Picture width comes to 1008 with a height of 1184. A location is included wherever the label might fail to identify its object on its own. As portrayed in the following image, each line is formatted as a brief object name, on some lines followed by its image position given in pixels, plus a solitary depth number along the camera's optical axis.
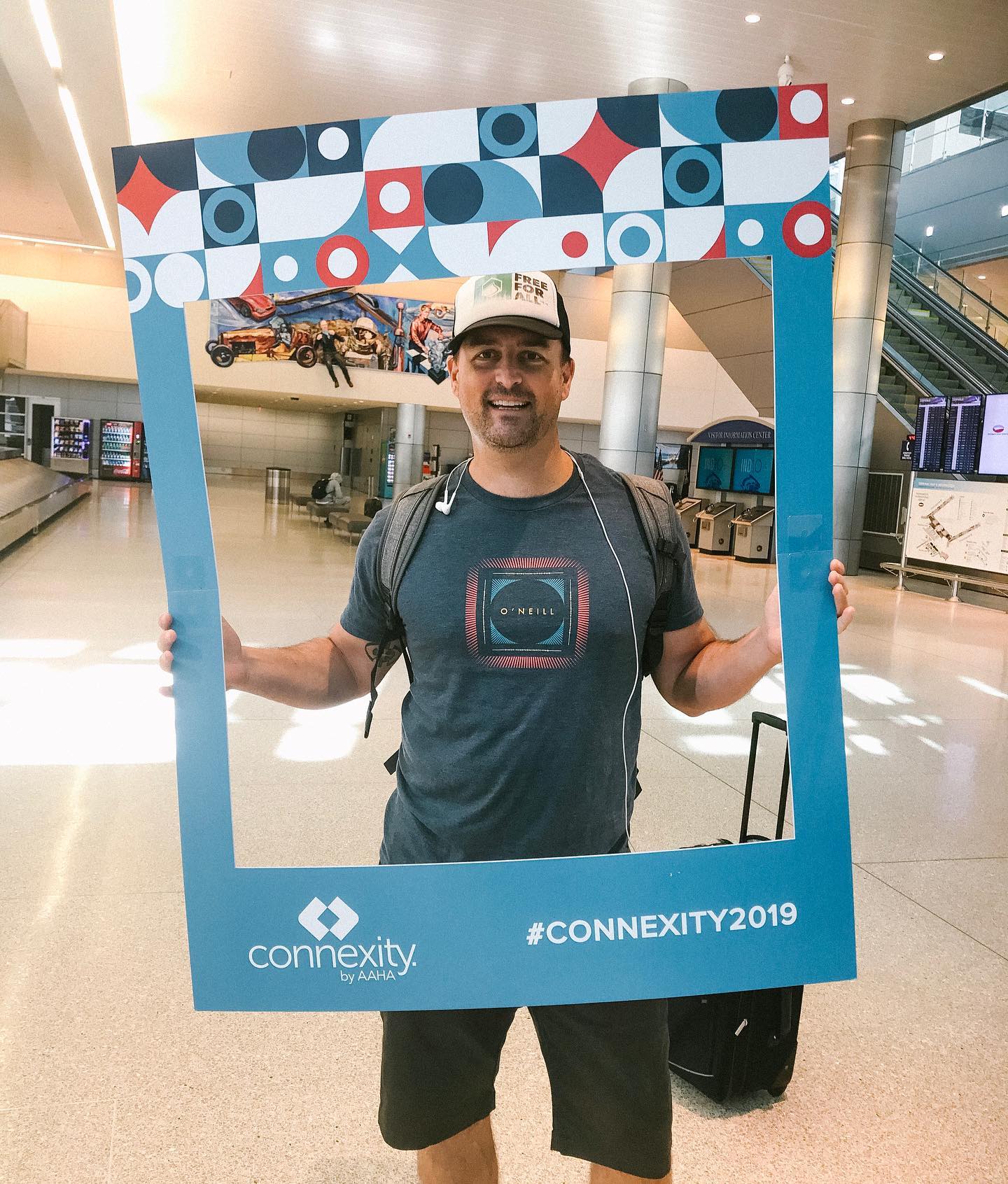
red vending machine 29.41
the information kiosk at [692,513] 18.97
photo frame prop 1.32
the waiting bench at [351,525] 15.61
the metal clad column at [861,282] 15.18
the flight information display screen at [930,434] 13.92
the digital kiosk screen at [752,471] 16.39
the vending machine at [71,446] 27.34
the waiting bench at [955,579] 12.78
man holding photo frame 1.47
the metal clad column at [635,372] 14.09
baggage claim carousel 12.53
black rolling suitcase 2.53
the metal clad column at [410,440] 26.33
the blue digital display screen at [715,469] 18.42
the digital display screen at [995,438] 12.86
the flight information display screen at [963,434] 13.34
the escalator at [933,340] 17.80
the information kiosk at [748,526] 13.23
